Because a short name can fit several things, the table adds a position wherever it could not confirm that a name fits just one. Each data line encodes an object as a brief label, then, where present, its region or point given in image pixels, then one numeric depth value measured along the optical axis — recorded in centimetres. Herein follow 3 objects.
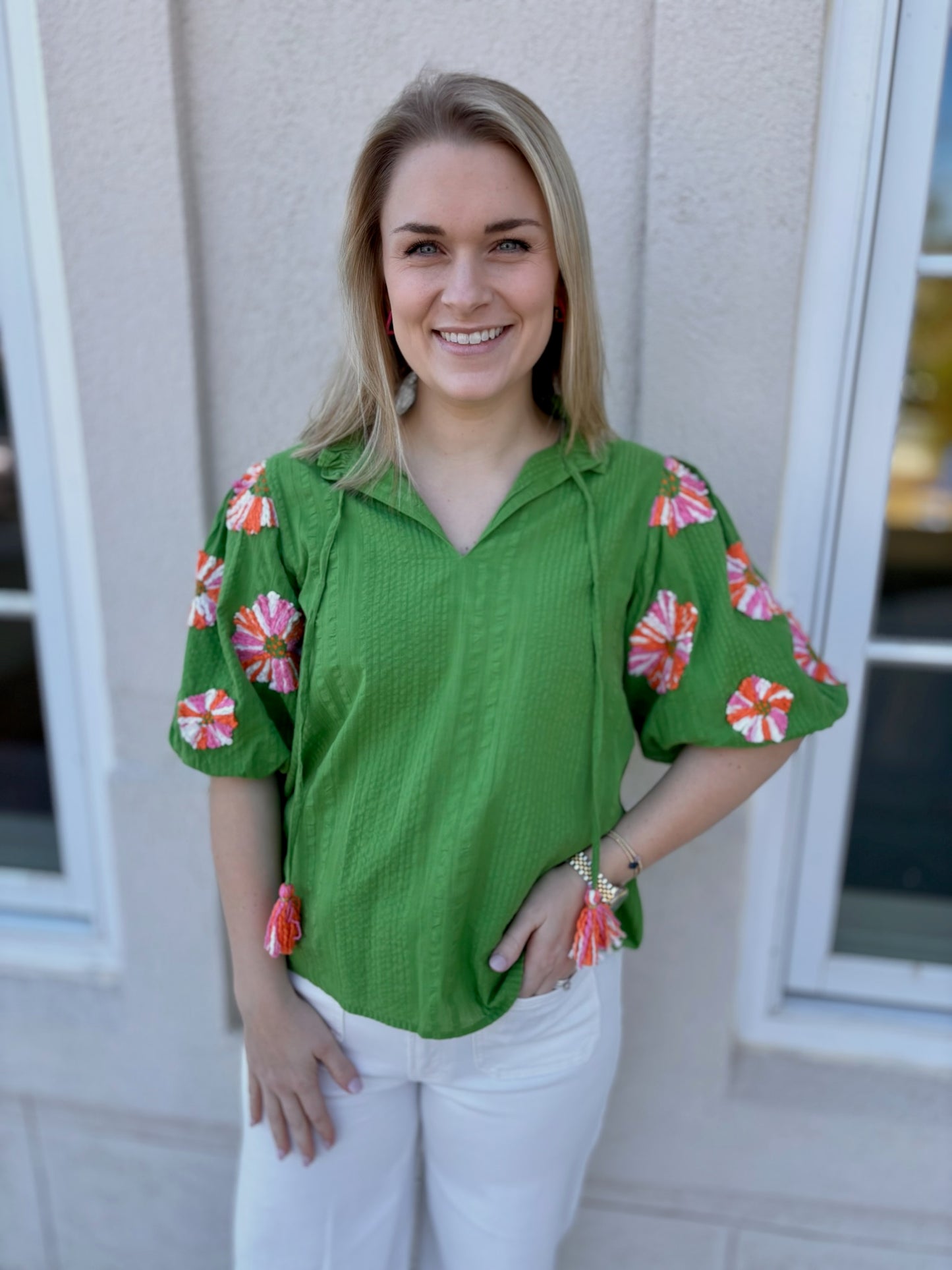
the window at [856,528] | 144
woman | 114
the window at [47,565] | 164
